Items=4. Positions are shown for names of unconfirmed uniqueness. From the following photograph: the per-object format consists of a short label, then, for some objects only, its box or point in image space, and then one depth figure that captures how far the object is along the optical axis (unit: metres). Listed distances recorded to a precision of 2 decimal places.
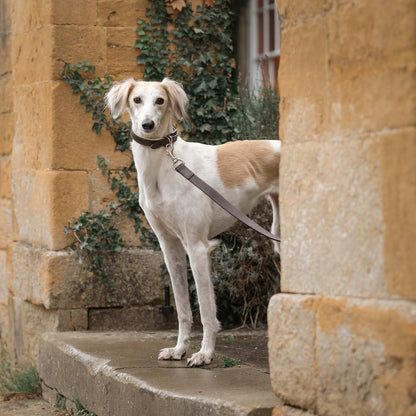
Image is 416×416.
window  13.50
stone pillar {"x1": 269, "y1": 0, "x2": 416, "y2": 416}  4.47
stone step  6.24
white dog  7.71
